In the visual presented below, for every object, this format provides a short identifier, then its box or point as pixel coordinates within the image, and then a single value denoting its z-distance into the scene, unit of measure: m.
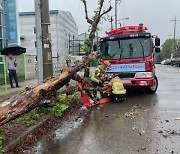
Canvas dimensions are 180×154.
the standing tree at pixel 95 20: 7.46
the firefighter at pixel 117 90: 5.30
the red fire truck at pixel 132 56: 5.93
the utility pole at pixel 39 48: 4.32
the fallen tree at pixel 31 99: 2.69
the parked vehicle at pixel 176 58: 24.40
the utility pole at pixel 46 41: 4.34
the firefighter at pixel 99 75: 5.57
